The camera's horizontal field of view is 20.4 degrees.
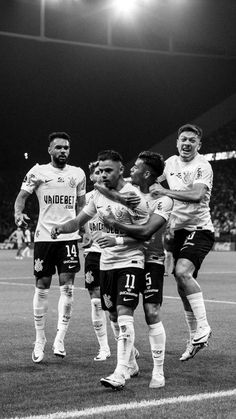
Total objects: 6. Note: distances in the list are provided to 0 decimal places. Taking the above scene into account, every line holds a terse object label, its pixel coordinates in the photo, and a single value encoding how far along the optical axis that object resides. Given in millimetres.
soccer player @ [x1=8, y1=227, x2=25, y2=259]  31375
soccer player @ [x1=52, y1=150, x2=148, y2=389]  5418
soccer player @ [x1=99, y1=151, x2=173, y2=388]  5508
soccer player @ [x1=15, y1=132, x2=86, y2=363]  7195
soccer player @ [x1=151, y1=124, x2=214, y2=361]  6805
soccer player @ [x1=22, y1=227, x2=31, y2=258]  33544
